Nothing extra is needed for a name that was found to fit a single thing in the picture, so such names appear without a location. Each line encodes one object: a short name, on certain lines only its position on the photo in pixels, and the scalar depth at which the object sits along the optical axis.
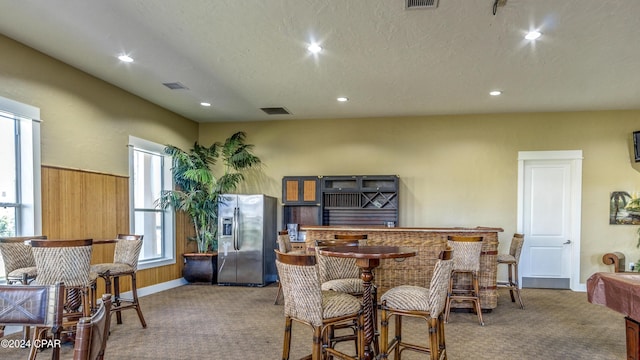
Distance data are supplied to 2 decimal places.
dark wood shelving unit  6.91
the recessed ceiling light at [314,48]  4.01
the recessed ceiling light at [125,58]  4.33
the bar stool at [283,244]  5.19
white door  6.61
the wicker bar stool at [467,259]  4.40
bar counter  4.81
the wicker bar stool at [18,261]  3.40
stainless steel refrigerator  6.69
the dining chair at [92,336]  1.13
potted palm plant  6.62
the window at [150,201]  5.93
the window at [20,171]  4.01
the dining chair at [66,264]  3.22
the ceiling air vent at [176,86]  5.33
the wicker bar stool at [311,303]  2.48
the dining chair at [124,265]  3.95
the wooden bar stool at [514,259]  5.18
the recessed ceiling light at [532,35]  3.61
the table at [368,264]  2.67
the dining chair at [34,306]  1.49
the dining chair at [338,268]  3.67
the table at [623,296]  2.38
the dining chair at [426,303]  2.70
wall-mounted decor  6.39
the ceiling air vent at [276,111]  6.72
